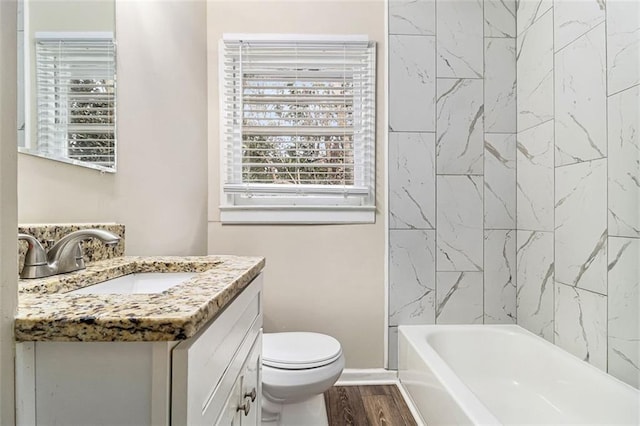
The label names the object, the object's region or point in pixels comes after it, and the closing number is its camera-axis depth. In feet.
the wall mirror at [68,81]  3.11
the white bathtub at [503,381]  4.13
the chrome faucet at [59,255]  2.77
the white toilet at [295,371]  4.59
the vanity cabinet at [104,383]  1.63
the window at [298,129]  6.43
